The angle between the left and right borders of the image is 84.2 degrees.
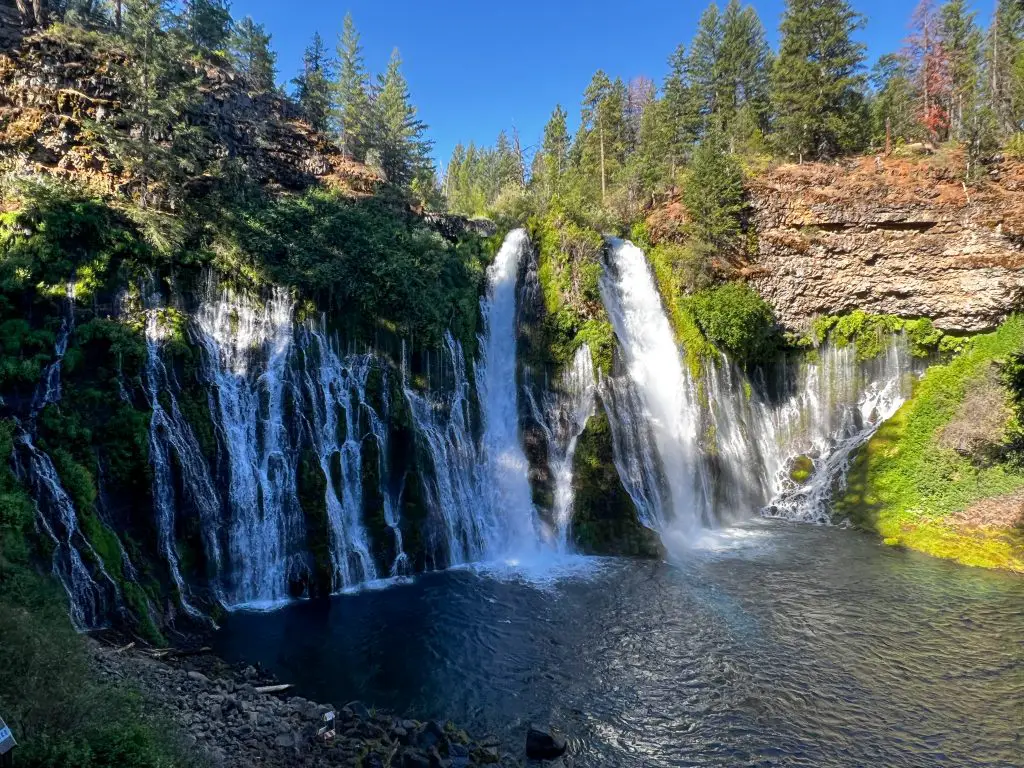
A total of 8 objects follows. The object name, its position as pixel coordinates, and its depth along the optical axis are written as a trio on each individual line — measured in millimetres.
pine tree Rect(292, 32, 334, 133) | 35656
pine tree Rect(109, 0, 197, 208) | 18547
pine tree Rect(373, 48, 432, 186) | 39031
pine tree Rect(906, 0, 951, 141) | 41531
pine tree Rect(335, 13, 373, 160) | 38750
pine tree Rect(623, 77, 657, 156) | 50094
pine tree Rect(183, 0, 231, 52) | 33969
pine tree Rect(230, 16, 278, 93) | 37312
